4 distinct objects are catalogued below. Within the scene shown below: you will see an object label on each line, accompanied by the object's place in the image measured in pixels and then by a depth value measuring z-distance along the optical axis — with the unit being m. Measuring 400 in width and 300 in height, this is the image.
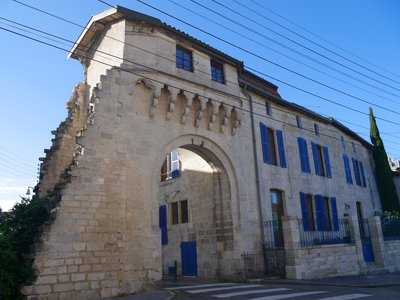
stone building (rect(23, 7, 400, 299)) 9.45
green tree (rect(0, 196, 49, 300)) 7.98
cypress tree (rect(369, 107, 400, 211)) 23.48
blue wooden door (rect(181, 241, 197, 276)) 14.95
